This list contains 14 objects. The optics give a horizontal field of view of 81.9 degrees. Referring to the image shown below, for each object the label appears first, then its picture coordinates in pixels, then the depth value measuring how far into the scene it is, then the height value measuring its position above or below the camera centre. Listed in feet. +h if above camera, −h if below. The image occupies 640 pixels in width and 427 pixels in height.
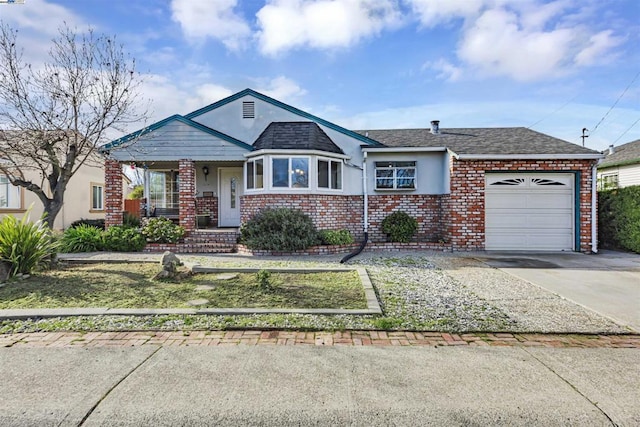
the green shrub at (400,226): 40.83 -1.70
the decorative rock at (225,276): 23.24 -4.18
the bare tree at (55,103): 25.70 +8.04
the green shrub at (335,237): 37.40 -2.71
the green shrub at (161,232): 37.83 -2.10
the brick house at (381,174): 38.58 +4.05
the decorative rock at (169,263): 22.57 -3.15
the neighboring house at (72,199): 50.78 +1.94
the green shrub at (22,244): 21.39 -1.92
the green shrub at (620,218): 36.29 -0.81
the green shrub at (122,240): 36.45 -2.86
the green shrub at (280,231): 34.96 -1.92
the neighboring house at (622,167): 52.54 +6.53
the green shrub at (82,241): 35.63 -2.86
